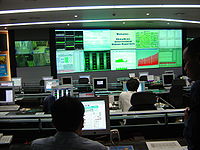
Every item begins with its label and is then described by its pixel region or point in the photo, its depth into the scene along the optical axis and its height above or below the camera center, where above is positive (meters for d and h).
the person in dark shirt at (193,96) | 1.25 -0.17
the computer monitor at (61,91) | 4.20 -0.45
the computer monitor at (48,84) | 7.60 -0.57
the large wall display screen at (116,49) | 10.32 +0.77
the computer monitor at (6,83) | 6.05 -0.42
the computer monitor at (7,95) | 5.07 -0.61
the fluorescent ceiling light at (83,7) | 6.45 +1.62
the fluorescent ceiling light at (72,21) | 8.76 +1.68
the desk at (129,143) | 2.16 -0.75
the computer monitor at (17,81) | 9.09 -0.57
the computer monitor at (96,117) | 2.28 -0.50
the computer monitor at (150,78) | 9.62 -0.52
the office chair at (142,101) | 3.39 -0.51
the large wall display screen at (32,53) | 10.82 +0.64
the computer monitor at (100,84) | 7.23 -0.56
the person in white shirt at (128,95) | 4.36 -0.55
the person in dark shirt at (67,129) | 1.29 -0.36
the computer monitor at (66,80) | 8.62 -0.51
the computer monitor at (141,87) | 6.21 -0.57
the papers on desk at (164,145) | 2.08 -0.73
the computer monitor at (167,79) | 8.52 -0.51
